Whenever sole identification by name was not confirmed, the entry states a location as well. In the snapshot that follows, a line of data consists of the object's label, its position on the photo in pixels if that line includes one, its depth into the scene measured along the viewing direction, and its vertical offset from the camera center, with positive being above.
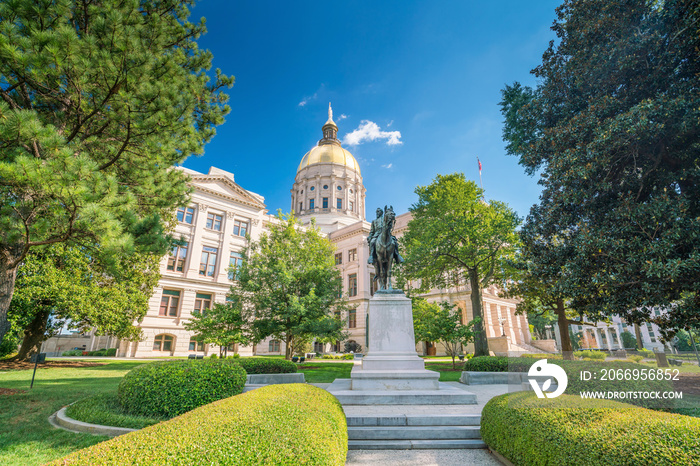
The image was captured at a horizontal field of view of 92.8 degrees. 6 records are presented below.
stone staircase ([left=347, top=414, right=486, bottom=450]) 5.65 -1.48
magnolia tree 8.35 +5.08
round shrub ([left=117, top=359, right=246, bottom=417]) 6.51 -0.89
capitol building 32.66 +6.66
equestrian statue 11.30 +3.13
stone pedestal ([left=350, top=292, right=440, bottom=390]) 8.91 -0.30
